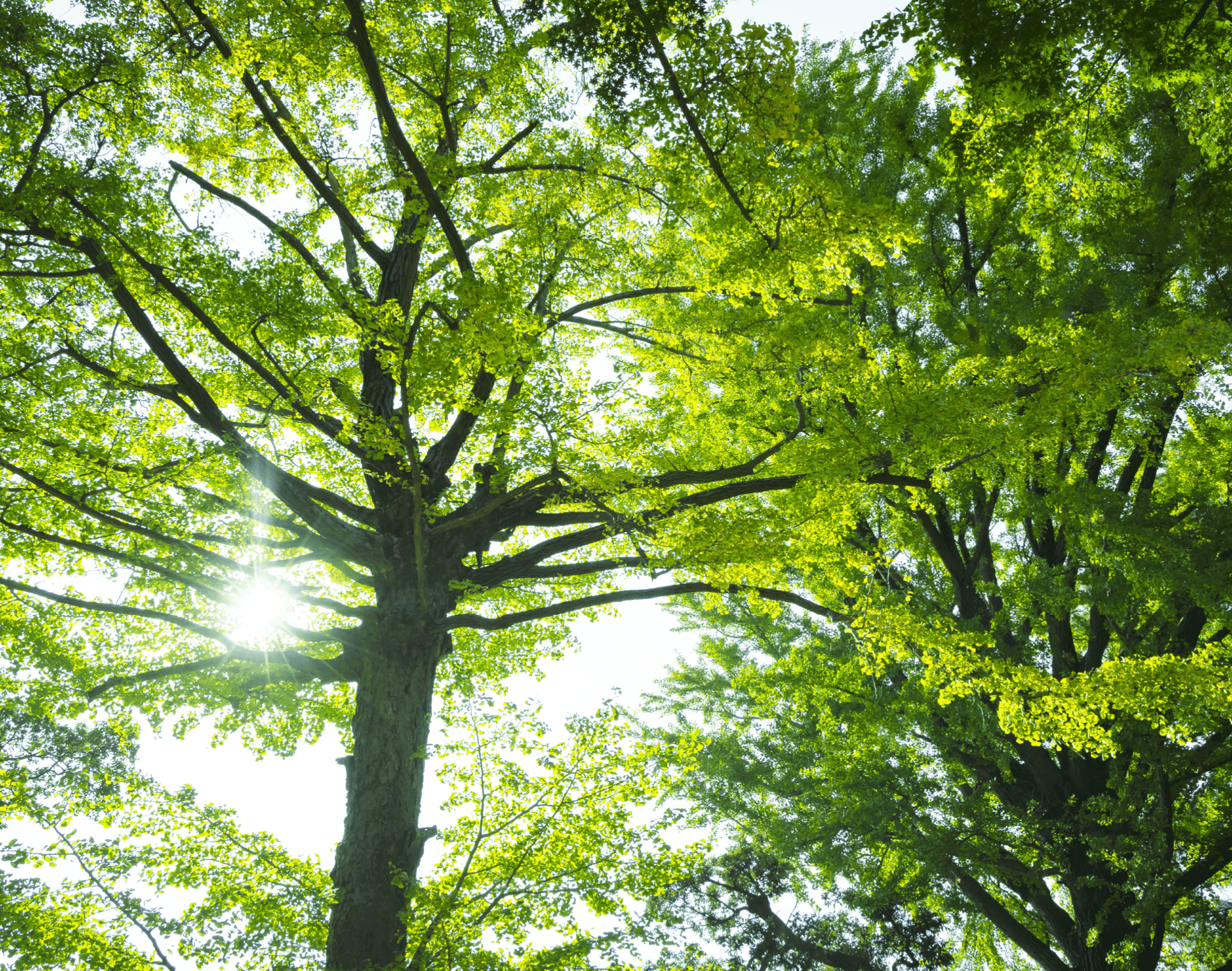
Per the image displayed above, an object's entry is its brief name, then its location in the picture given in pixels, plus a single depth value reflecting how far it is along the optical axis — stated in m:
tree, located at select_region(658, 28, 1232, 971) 4.69
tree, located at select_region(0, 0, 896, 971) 4.24
